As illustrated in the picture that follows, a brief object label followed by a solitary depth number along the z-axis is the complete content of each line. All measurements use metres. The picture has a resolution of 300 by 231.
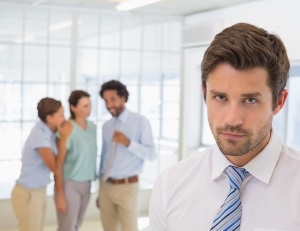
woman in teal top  4.04
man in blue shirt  4.13
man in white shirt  1.23
